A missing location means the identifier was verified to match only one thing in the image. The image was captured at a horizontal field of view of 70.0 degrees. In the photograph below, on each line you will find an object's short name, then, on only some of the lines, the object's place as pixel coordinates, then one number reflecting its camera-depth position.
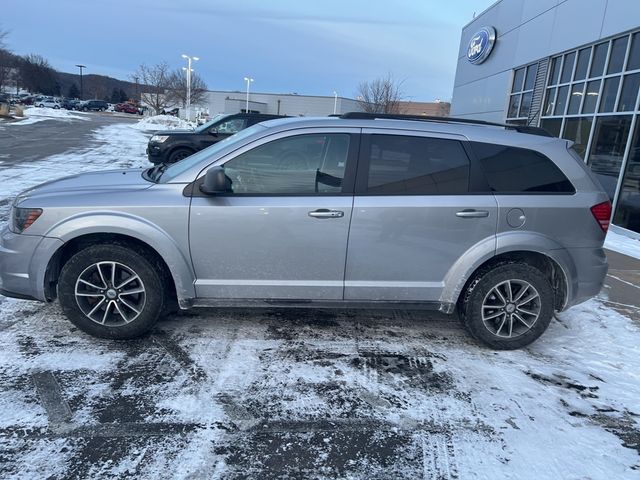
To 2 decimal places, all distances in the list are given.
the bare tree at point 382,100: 35.02
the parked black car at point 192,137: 12.27
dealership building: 9.40
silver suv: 3.63
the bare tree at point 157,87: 55.07
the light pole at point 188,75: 44.32
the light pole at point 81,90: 99.38
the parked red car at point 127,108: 70.81
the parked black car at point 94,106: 69.88
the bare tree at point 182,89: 53.28
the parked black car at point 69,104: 67.27
